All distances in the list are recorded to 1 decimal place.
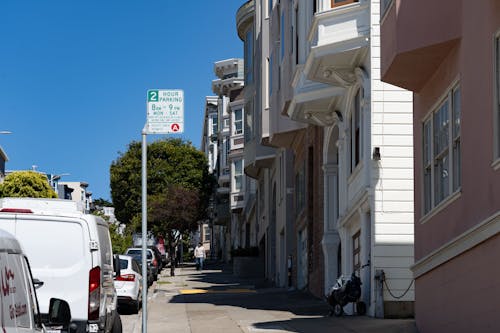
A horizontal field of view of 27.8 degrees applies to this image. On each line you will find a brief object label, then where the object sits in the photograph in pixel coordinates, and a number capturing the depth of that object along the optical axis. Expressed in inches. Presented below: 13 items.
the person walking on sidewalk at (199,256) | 2044.7
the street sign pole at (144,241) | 508.4
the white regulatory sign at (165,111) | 528.4
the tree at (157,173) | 2817.4
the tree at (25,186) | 2206.0
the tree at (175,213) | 2456.9
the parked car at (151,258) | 1458.4
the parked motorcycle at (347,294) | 792.3
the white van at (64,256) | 496.7
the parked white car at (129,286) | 898.1
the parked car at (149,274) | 1321.6
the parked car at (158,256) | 1729.6
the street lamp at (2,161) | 3423.2
